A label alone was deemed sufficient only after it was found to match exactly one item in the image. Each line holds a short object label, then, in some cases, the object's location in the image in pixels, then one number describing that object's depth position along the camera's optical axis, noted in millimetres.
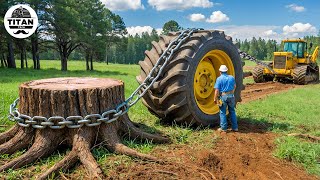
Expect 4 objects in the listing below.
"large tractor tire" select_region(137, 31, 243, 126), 4173
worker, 4540
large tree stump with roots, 3027
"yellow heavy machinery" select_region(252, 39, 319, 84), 13830
